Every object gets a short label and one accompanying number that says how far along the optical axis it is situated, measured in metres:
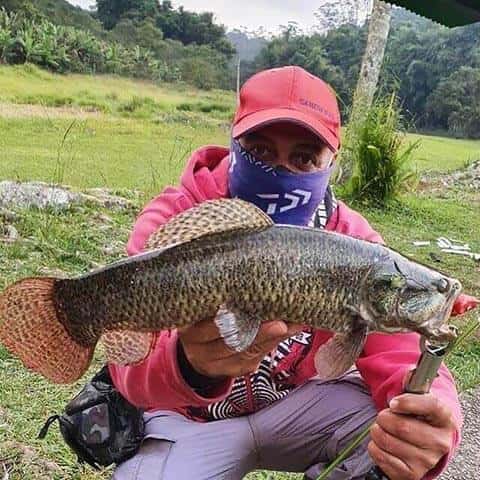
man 1.35
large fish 1.14
